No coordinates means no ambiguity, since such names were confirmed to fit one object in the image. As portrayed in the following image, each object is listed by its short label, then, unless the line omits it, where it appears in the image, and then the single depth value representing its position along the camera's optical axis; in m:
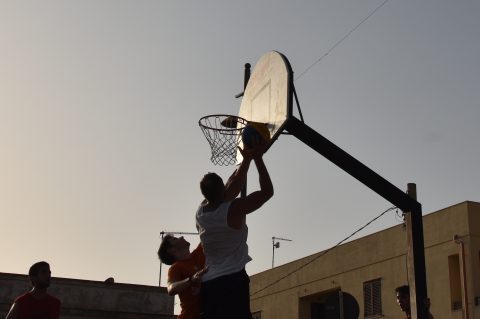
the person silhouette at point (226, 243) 6.66
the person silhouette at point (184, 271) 6.95
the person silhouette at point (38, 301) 9.87
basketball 8.72
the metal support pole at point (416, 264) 11.11
